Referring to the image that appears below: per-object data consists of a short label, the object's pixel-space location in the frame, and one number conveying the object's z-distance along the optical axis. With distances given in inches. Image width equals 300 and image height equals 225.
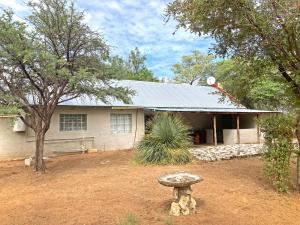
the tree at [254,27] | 177.5
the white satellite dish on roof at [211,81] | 680.2
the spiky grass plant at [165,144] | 320.3
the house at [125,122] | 393.3
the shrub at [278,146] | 191.2
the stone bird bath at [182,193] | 155.5
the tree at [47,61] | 254.5
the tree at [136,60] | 1121.0
